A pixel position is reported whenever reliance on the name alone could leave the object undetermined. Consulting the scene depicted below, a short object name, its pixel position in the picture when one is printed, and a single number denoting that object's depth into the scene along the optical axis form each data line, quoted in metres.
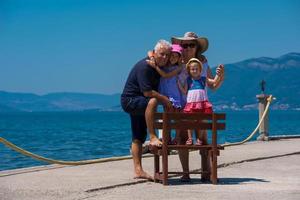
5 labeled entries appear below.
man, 8.03
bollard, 16.61
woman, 8.34
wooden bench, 7.91
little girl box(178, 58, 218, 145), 8.15
